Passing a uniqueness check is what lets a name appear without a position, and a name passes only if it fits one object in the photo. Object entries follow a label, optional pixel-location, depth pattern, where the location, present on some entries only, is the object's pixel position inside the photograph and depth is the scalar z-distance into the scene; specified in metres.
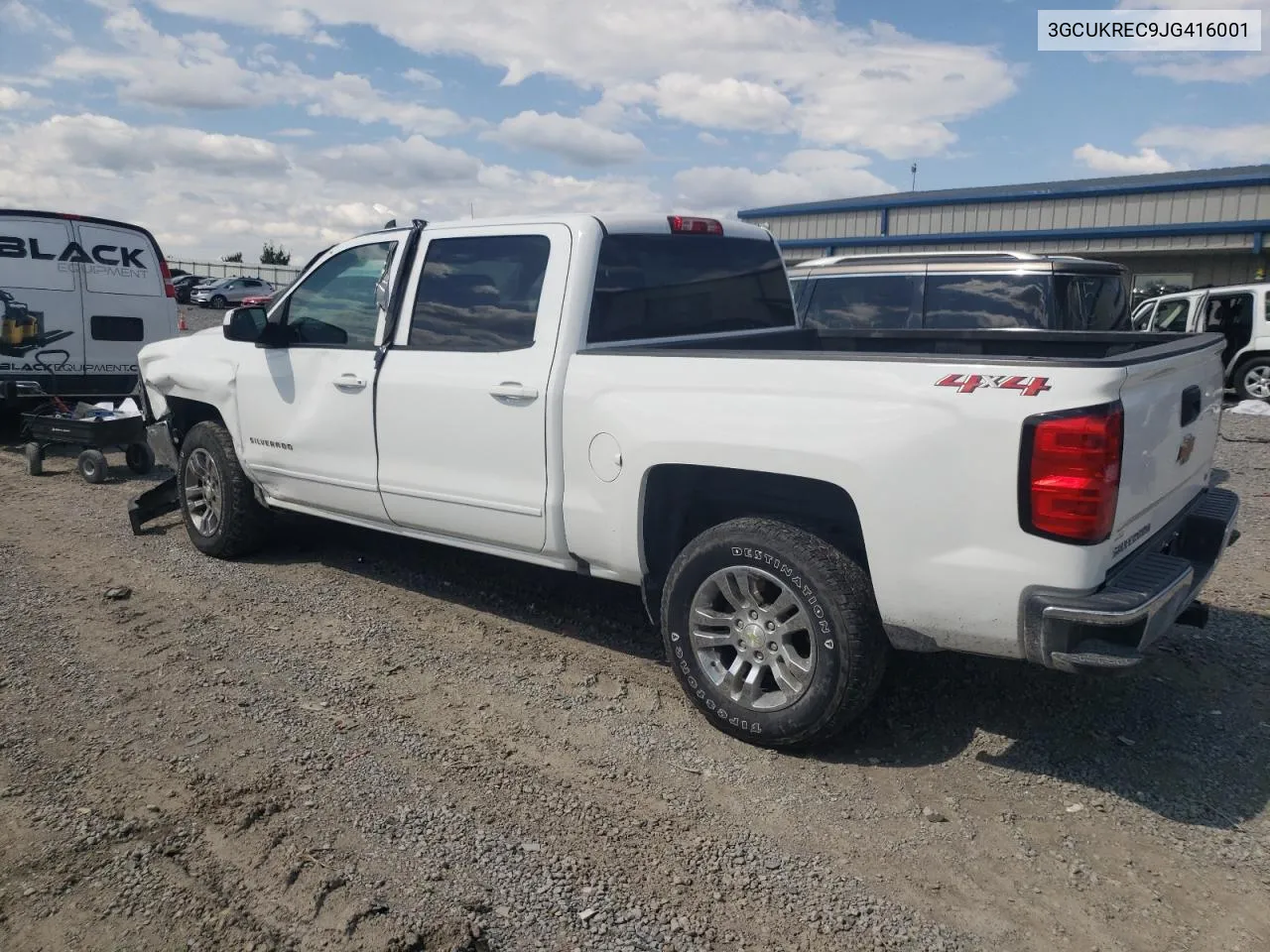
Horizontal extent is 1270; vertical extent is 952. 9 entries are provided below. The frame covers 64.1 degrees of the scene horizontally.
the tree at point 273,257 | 74.50
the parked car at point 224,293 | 40.34
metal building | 21.61
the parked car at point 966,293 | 8.52
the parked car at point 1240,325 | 14.62
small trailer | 8.55
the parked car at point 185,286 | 42.41
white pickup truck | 3.14
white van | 9.02
